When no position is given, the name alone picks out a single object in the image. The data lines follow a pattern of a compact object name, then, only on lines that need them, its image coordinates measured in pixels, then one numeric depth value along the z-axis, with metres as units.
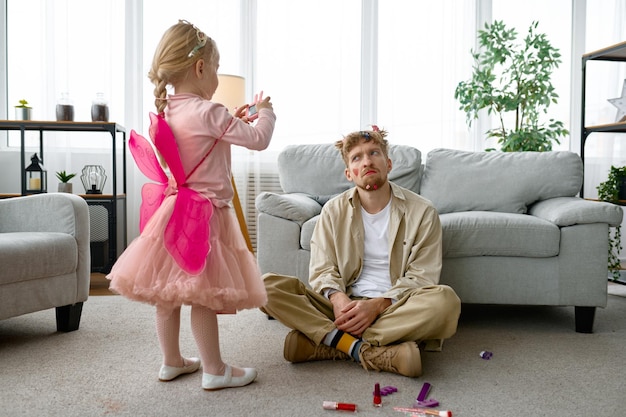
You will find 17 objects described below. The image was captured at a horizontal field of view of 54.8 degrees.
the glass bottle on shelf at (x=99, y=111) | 3.79
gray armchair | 2.13
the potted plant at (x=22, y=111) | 3.76
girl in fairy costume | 1.61
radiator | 4.45
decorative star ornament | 3.50
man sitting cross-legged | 1.89
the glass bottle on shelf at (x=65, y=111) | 3.78
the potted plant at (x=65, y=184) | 3.76
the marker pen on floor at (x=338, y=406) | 1.54
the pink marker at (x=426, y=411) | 1.48
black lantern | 3.74
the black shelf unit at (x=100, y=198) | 3.66
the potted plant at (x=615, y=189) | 3.34
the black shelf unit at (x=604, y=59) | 3.32
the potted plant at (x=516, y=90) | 4.14
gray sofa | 2.40
